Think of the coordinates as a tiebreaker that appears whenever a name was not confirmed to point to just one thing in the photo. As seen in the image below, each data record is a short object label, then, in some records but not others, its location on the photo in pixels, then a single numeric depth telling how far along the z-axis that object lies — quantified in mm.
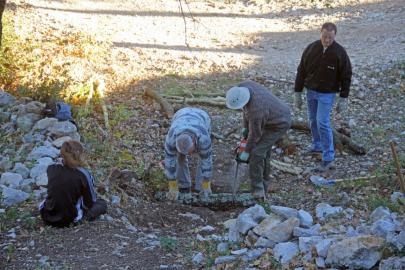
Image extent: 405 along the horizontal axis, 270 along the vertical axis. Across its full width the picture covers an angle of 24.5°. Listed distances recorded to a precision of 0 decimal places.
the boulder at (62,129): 11315
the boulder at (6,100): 12697
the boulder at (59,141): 10879
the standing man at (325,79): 11168
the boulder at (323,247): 6563
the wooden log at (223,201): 10183
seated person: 8104
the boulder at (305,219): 7657
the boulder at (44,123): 11492
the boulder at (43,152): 10369
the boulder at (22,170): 9792
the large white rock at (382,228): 6764
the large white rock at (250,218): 7786
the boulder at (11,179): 9468
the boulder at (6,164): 10122
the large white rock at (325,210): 8612
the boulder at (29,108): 12134
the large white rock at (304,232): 7248
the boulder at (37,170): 9725
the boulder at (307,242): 6832
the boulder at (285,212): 7774
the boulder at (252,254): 7089
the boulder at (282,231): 7309
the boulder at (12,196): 8923
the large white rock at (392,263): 5905
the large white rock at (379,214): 7829
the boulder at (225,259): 7168
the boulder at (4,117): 12134
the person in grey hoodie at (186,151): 9651
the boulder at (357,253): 6257
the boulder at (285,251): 6813
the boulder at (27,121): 11621
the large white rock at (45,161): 10055
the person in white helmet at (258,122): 9407
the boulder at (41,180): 9498
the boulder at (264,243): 7303
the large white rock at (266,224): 7504
